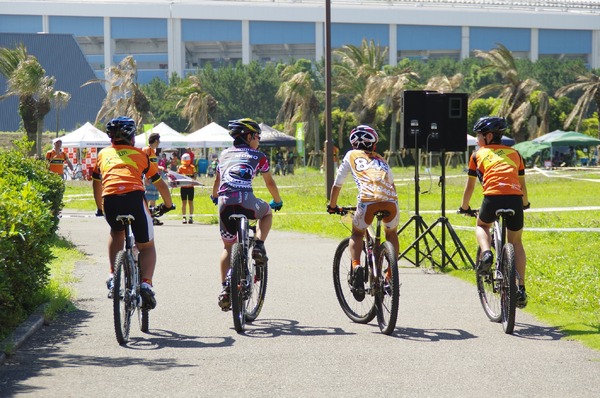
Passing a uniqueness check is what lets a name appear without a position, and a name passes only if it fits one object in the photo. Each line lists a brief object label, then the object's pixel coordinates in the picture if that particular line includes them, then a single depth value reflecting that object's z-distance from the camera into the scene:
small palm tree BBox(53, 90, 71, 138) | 65.94
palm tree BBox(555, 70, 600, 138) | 63.19
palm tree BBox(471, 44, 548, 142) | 63.31
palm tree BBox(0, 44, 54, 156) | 55.81
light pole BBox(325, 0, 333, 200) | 26.31
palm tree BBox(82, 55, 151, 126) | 68.23
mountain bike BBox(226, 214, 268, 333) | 8.23
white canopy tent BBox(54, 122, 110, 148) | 50.12
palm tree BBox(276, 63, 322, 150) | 67.81
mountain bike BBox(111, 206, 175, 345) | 7.69
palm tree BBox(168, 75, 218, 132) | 74.69
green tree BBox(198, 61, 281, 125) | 93.88
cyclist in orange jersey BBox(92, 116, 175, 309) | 8.23
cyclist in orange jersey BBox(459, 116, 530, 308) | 8.66
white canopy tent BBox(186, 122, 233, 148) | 50.57
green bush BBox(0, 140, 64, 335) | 7.64
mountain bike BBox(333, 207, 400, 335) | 8.18
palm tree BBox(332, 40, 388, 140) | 68.50
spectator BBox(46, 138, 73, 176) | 23.63
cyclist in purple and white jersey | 8.65
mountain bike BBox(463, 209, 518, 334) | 8.12
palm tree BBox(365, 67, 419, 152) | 64.88
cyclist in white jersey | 8.71
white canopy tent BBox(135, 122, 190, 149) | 49.97
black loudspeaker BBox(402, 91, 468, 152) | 13.14
